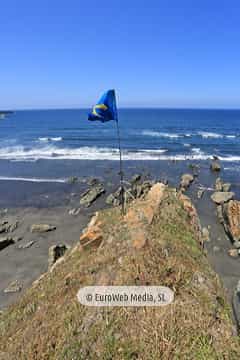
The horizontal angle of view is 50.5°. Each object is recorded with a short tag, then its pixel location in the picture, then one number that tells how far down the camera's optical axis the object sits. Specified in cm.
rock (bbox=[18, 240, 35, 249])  1297
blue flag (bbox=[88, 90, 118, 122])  785
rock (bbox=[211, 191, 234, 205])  1775
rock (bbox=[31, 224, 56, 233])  1443
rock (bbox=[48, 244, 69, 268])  1122
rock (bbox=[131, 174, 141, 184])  2403
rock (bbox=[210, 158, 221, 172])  2752
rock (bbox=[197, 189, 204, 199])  1961
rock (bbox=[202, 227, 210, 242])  1306
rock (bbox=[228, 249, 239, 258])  1186
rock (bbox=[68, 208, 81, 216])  1691
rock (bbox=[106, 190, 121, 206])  1843
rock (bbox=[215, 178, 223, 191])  2125
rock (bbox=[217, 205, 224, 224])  1518
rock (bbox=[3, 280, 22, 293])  988
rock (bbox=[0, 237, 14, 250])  1305
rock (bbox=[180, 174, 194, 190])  2187
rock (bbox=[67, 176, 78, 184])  2398
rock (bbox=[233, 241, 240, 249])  1239
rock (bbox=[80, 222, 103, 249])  683
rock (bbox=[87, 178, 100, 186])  2372
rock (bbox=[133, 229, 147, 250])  581
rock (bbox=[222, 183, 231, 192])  2106
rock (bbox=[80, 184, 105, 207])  1878
